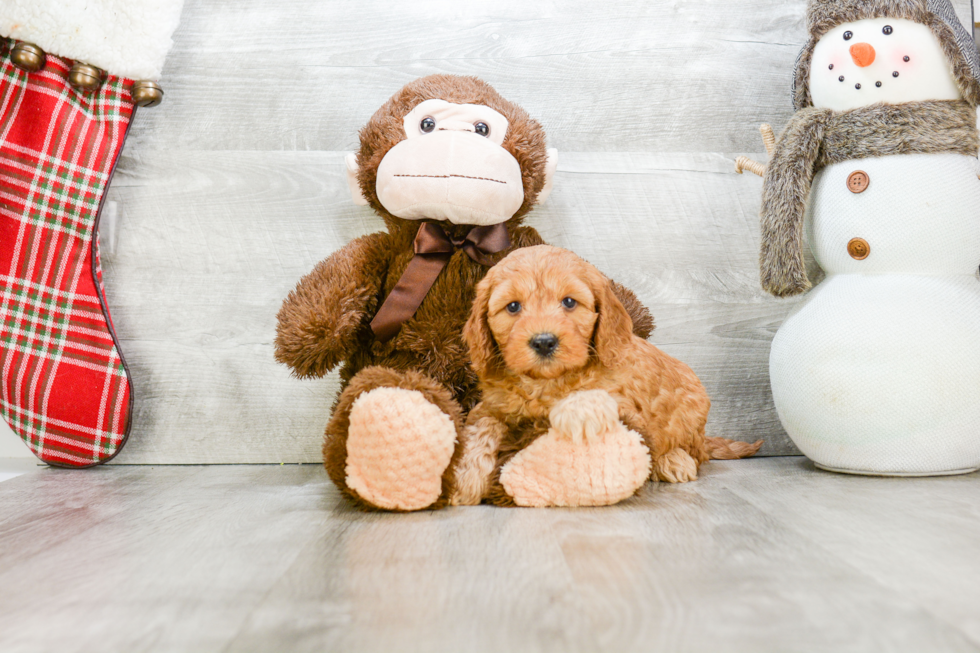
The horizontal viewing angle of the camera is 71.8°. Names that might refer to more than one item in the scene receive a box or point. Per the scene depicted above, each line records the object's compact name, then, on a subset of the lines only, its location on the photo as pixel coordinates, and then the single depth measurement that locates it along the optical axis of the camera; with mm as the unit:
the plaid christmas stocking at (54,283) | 1067
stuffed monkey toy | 849
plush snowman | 908
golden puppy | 807
